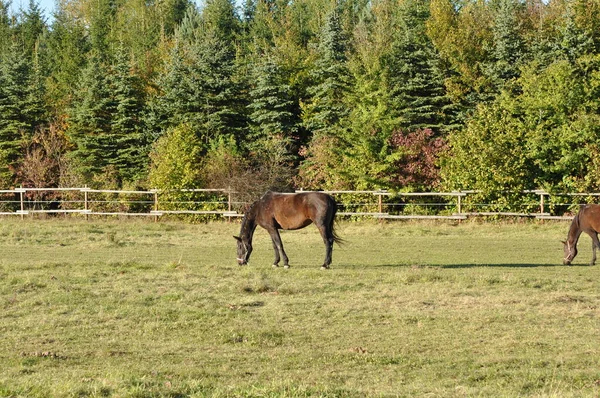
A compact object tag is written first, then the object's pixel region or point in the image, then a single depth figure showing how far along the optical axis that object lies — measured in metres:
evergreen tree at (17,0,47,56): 81.38
